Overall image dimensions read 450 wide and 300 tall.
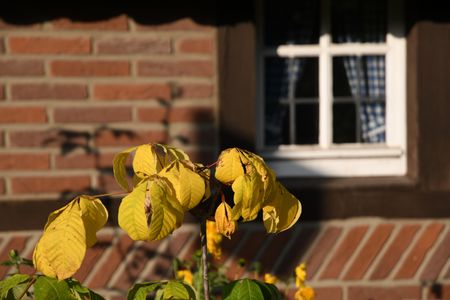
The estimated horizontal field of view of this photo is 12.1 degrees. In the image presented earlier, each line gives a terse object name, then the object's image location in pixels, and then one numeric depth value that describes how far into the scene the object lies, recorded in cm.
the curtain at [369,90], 677
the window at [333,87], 671
